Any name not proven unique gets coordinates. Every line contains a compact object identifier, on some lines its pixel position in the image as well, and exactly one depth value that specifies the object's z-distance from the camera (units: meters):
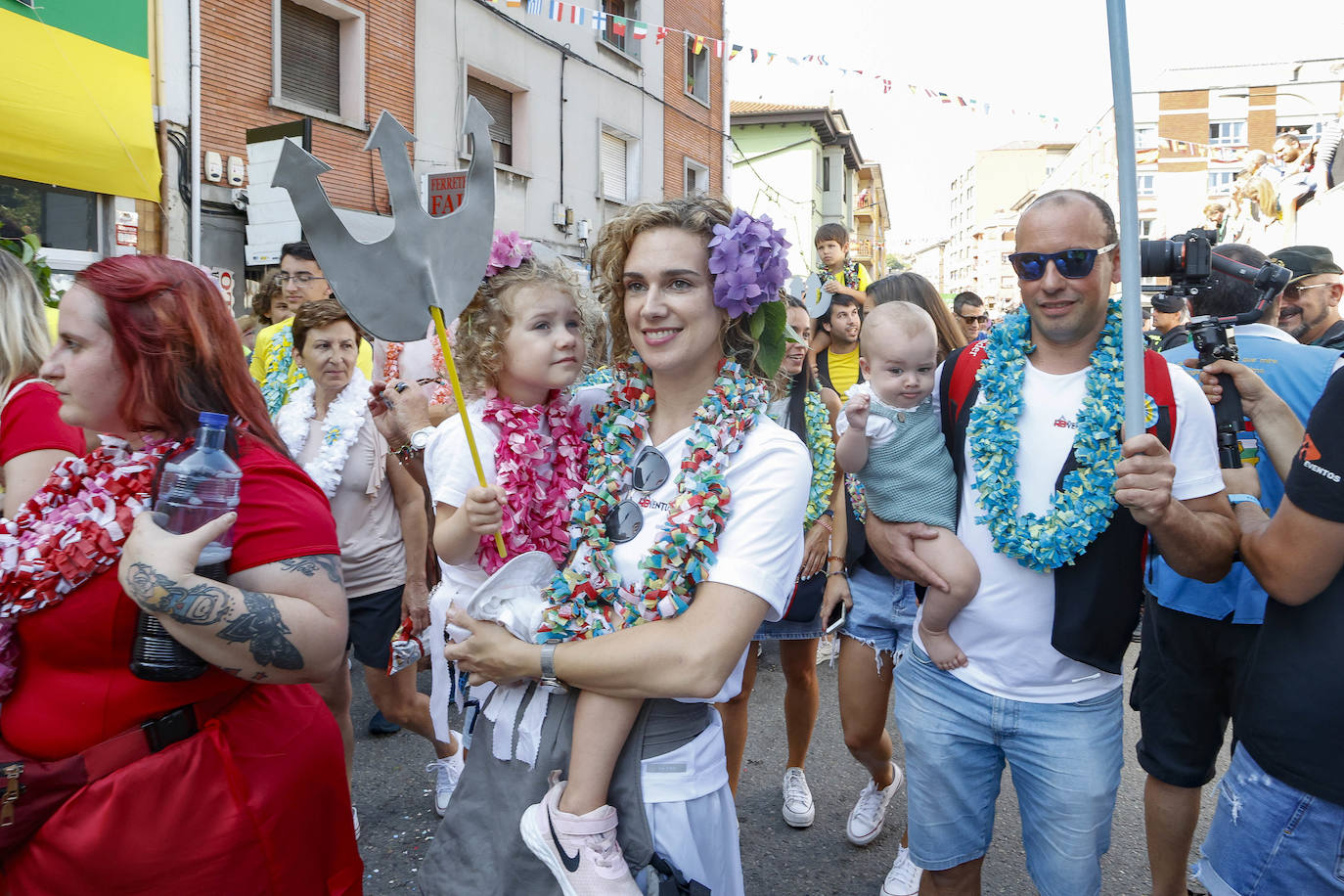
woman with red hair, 1.70
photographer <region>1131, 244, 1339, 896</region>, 2.79
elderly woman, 3.68
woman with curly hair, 1.68
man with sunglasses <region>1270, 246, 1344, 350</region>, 4.49
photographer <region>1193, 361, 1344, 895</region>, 1.72
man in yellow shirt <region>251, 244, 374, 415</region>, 3.96
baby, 2.38
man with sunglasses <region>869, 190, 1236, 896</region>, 2.19
